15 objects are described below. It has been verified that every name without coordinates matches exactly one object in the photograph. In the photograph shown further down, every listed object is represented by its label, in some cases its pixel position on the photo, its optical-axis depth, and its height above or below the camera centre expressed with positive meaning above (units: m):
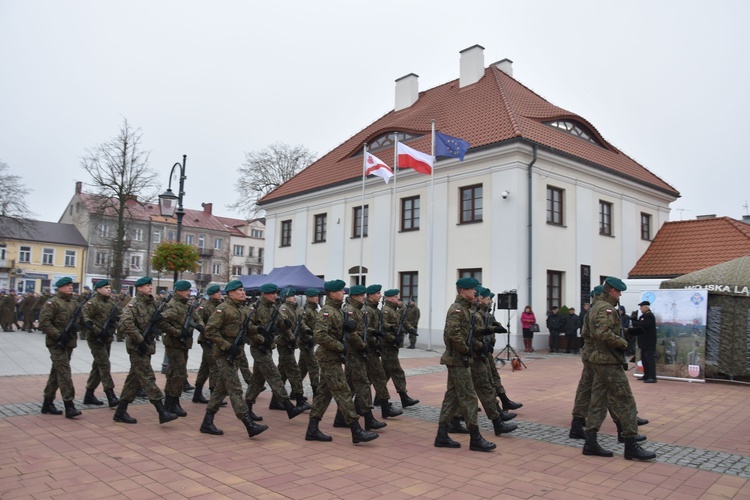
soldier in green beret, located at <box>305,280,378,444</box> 6.89 -0.93
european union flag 19.69 +5.39
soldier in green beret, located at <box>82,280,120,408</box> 8.60 -0.60
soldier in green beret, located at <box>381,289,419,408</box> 9.20 -0.87
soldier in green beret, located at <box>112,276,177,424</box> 7.65 -1.07
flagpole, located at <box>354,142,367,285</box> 21.91 +4.91
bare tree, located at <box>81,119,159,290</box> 34.66 +6.59
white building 20.50 +3.98
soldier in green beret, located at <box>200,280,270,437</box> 7.02 -0.73
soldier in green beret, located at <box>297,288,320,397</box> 9.38 -0.78
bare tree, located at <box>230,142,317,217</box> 41.91 +9.15
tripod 14.92 -1.45
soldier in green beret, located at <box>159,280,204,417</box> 8.40 -0.61
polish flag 20.41 +5.04
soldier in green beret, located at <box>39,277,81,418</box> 7.98 -0.80
